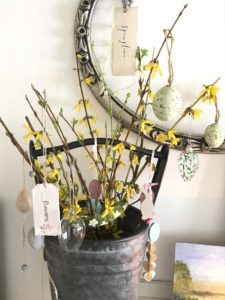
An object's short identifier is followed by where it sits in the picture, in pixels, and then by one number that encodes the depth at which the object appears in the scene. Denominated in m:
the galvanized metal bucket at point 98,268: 0.64
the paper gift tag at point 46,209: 0.66
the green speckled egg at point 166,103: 0.72
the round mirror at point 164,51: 0.77
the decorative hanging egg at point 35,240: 0.71
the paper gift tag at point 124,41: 0.79
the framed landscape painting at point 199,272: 0.81
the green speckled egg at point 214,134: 0.76
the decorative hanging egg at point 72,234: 0.63
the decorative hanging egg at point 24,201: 0.73
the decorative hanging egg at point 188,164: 0.76
